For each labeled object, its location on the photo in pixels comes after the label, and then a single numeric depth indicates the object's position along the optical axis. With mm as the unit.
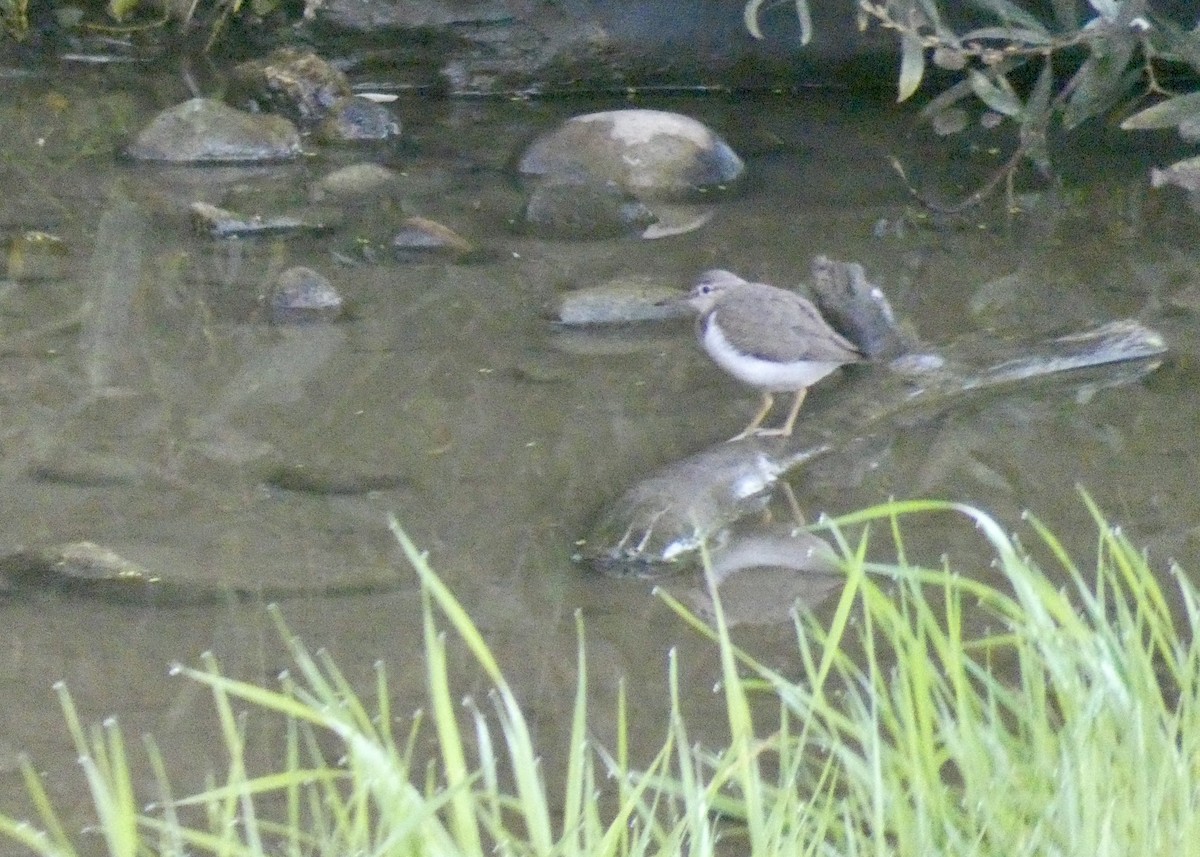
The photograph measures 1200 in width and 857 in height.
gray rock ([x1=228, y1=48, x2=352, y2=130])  19922
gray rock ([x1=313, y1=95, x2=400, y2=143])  18797
